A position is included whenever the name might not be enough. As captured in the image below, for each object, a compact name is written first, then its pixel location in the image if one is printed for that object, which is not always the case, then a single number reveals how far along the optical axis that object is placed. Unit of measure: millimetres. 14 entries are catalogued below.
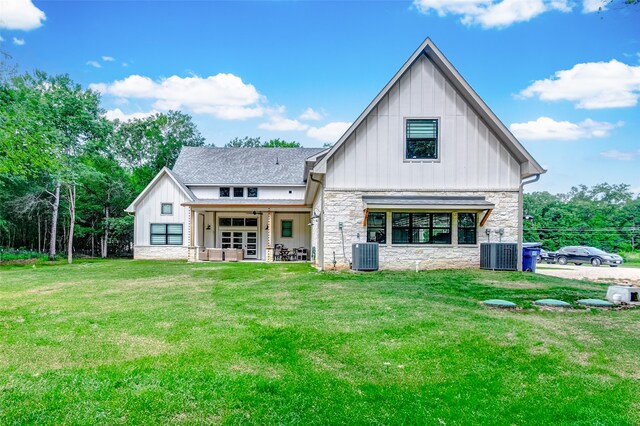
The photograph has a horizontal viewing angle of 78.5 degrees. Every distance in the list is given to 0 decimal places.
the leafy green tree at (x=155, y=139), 40531
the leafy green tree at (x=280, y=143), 42172
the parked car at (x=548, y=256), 27758
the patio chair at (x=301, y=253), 22438
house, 13867
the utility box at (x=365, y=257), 13539
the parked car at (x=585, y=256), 25062
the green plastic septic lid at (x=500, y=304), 7367
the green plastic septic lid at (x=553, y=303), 7348
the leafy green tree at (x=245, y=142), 49656
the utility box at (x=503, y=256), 13445
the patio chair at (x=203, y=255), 21453
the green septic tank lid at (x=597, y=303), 7339
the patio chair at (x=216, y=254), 21312
